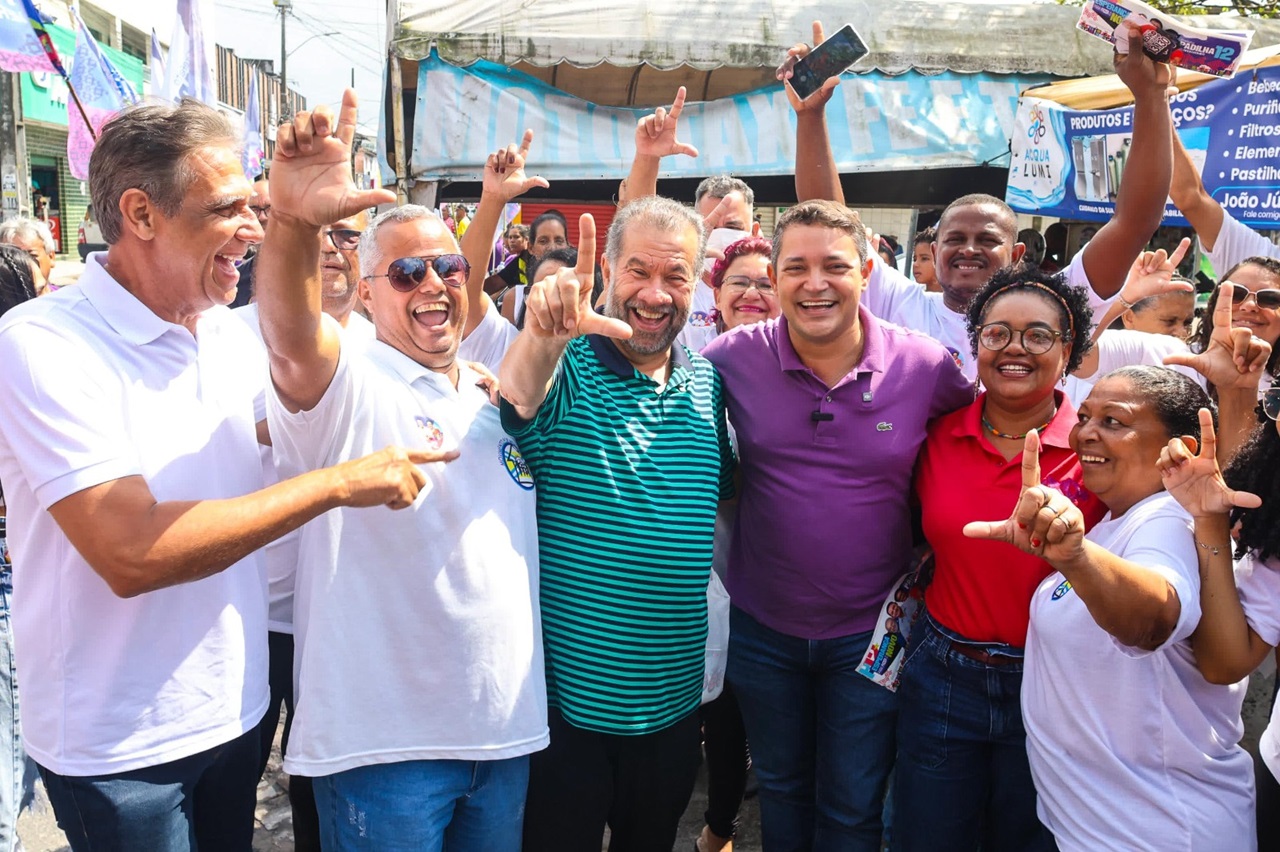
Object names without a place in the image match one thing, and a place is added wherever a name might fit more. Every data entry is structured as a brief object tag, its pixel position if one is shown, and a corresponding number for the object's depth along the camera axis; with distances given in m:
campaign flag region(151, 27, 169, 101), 6.92
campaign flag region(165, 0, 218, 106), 6.69
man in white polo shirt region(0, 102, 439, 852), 1.70
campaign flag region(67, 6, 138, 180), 6.51
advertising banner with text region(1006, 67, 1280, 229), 5.27
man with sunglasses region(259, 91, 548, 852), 2.06
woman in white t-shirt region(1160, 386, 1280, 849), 1.99
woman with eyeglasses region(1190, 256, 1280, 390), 3.53
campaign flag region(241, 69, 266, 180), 10.18
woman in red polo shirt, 2.45
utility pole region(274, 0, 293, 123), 35.35
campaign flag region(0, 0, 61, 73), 6.62
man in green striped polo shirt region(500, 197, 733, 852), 2.39
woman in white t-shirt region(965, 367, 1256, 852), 1.91
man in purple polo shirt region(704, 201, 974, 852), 2.67
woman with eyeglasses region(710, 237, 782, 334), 3.76
